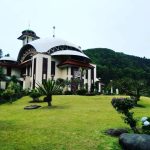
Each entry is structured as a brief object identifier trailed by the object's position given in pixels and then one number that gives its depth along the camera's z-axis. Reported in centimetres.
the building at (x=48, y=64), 2543
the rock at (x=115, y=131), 634
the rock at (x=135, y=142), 488
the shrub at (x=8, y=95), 1683
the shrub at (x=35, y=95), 1647
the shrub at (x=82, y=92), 2077
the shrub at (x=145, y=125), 567
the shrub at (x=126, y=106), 631
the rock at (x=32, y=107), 1249
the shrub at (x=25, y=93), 2081
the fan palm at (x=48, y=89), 1343
